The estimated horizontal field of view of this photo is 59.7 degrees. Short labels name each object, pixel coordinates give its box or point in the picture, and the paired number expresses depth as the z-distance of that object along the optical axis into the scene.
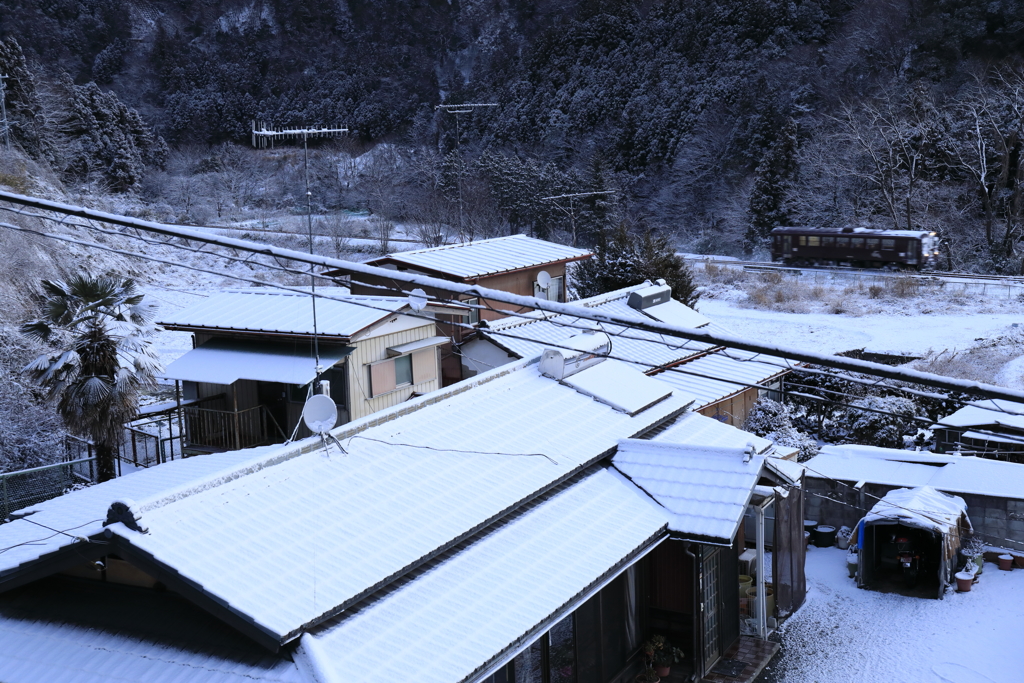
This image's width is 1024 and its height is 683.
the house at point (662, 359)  19.53
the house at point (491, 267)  22.55
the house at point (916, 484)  14.73
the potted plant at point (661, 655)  10.90
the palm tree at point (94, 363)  15.66
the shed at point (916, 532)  13.41
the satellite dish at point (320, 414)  9.66
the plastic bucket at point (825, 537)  15.53
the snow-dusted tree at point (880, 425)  19.95
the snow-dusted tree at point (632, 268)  30.08
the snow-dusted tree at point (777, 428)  18.44
